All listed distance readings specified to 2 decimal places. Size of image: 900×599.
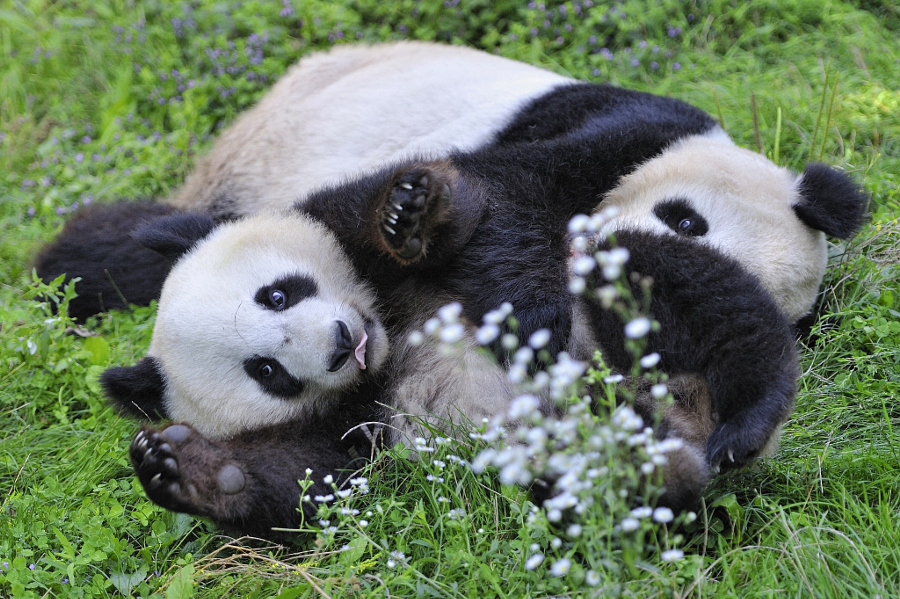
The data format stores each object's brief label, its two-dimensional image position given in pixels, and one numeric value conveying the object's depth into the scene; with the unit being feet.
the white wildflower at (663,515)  13.74
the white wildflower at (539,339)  13.35
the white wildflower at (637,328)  13.07
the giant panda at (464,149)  23.53
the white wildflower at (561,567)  12.79
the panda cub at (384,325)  19.79
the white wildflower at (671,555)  13.11
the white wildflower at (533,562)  14.34
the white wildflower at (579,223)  14.30
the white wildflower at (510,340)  14.62
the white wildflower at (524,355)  13.62
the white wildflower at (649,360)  14.07
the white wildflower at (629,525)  12.84
